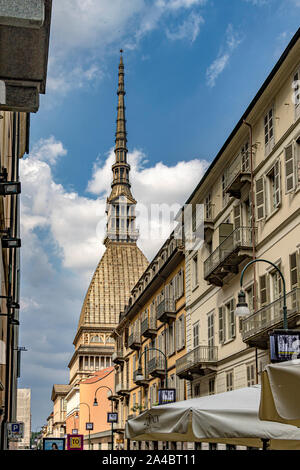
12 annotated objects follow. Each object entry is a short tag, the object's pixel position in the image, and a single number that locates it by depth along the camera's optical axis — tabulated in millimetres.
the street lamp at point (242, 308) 18797
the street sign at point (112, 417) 59406
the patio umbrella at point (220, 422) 9953
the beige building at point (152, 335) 44969
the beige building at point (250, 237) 25641
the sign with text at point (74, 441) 27938
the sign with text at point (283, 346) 17422
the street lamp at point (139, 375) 43531
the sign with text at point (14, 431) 31844
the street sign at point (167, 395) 34938
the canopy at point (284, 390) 7105
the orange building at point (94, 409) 90188
